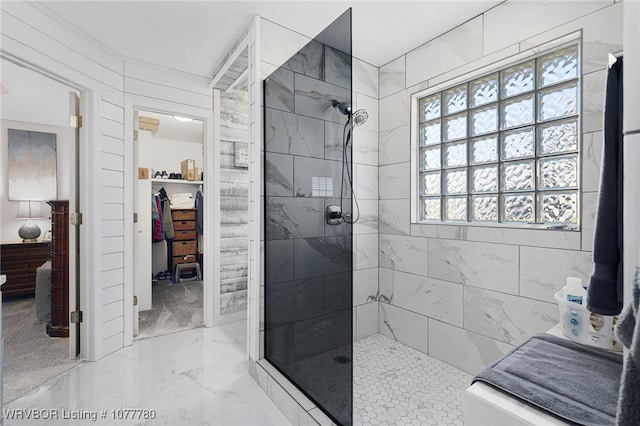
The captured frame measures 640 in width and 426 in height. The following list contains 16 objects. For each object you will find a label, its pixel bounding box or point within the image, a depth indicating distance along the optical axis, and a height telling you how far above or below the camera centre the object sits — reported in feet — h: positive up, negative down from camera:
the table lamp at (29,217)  13.23 -0.43
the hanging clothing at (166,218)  16.21 -0.53
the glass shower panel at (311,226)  5.08 -0.33
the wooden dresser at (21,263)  12.51 -2.41
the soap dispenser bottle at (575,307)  4.39 -1.45
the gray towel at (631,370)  1.68 -0.93
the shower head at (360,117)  7.91 +2.48
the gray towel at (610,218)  2.68 -0.06
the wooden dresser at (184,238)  16.63 -1.66
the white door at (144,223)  11.53 -0.61
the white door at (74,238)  7.84 -0.80
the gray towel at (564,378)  2.76 -1.81
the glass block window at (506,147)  5.80 +1.46
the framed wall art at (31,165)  13.29 +1.95
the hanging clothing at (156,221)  15.23 -0.66
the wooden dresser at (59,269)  8.70 -1.81
